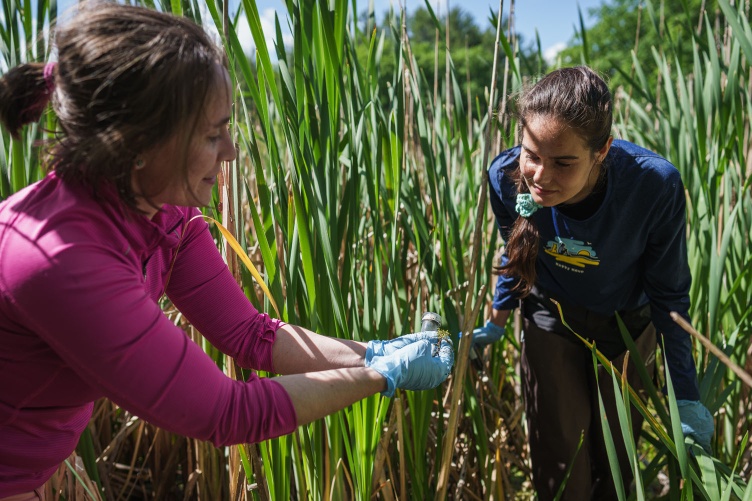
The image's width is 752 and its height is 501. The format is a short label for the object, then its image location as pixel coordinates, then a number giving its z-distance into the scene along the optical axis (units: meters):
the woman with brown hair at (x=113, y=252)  0.71
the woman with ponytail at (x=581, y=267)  1.21
